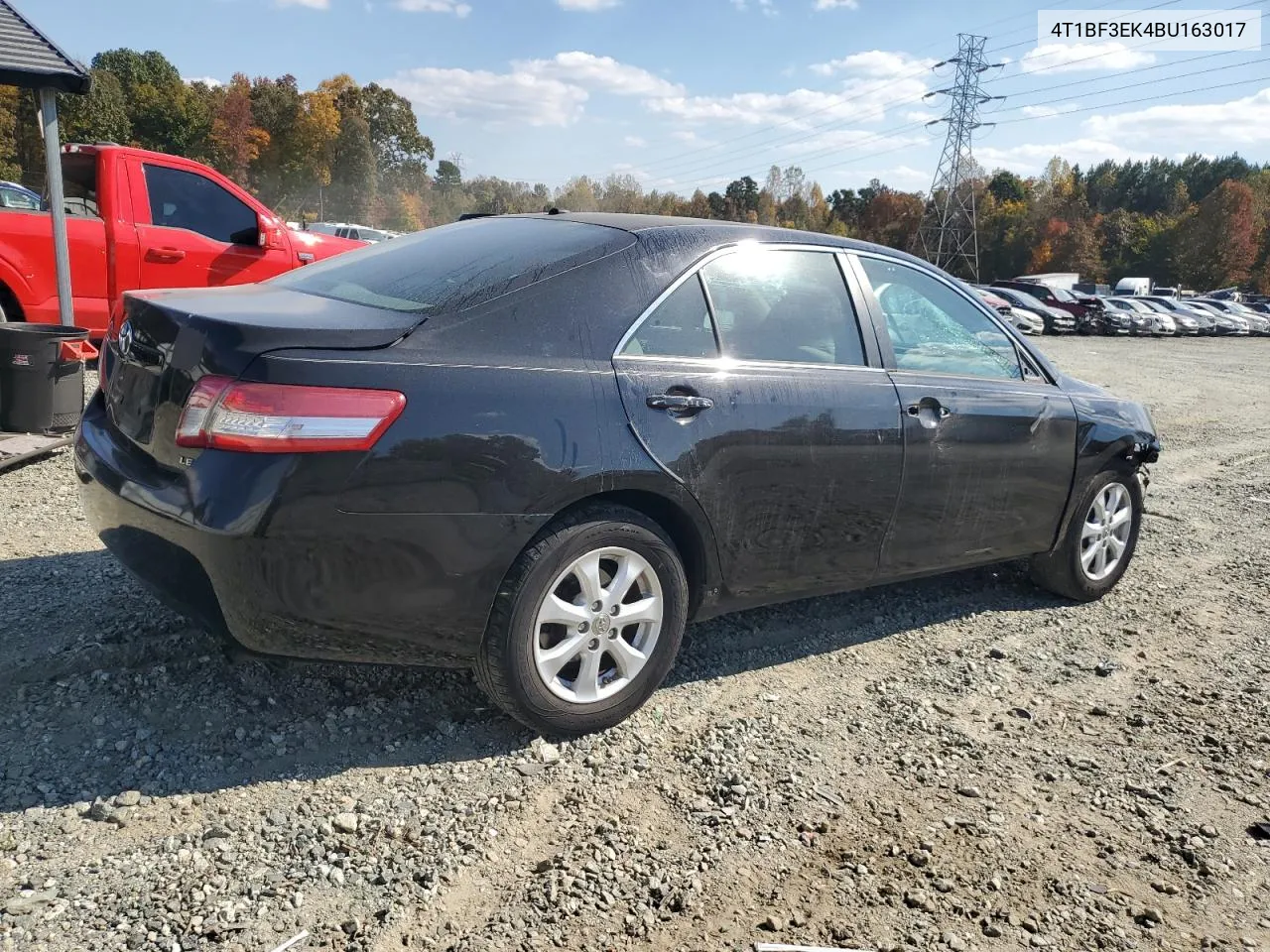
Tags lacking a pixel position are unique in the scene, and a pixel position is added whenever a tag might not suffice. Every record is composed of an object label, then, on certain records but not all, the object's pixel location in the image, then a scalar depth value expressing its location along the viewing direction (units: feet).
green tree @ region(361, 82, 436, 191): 311.47
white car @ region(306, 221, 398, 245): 97.45
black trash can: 19.56
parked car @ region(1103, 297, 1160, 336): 113.58
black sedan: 8.33
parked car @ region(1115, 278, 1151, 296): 191.52
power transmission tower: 207.31
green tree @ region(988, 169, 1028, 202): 309.22
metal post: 21.98
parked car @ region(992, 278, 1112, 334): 110.22
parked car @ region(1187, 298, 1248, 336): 131.64
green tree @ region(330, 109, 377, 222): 271.69
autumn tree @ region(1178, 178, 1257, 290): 229.45
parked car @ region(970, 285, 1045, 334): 90.89
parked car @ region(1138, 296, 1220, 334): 127.65
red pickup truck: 24.12
